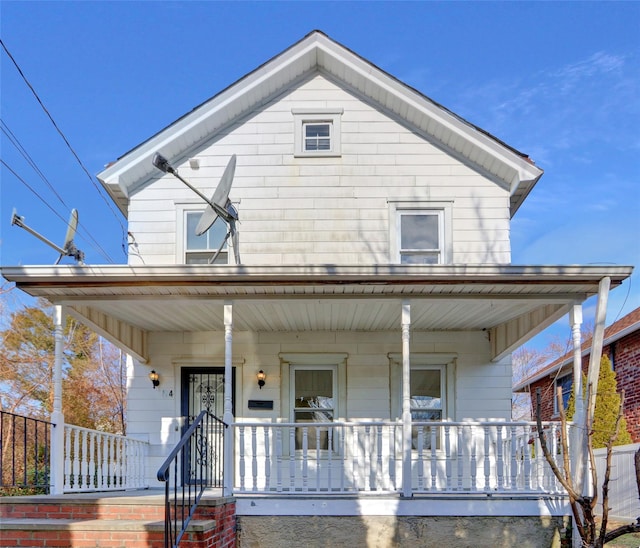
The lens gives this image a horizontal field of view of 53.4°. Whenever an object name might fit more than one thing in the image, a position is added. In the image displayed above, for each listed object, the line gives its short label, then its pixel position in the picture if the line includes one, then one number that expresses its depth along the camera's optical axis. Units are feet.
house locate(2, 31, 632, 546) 28.81
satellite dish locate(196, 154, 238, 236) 28.32
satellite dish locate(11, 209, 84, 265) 29.25
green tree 46.14
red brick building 49.83
